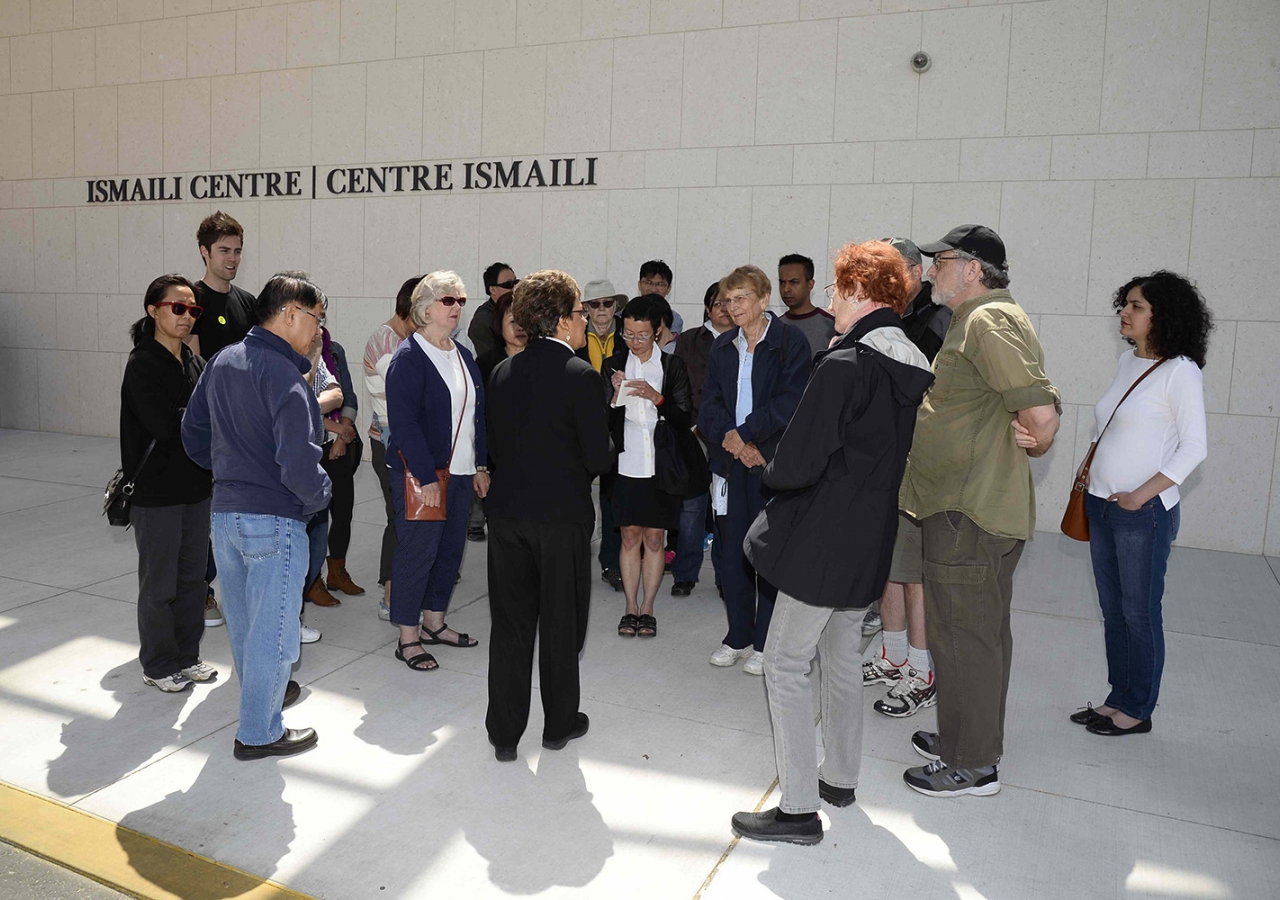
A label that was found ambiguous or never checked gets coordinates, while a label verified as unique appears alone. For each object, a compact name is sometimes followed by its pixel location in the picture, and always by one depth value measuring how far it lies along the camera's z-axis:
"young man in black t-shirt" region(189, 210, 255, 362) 5.05
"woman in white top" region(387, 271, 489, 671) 4.32
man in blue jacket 3.41
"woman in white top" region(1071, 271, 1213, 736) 3.77
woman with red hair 2.97
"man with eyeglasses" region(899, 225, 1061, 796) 3.32
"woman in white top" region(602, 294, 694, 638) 4.96
